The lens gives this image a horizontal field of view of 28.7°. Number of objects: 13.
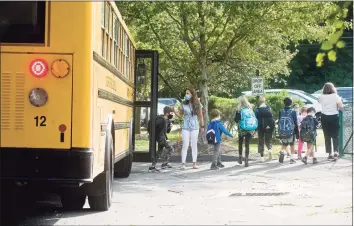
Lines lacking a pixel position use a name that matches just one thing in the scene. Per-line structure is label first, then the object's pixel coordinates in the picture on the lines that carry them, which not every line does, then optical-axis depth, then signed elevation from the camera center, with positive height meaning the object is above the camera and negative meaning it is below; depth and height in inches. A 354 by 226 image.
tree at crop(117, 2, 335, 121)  665.0 +108.3
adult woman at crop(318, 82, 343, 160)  596.1 +20.6
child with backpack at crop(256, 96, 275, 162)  604.4 +11.0
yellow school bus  265.9 +16.5
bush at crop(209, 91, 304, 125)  876.0 +42.4
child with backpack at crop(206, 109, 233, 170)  554.3 +1.9
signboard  739.4 +54.1
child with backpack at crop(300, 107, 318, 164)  585.6 +4.9
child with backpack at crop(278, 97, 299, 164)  593.6 +8.3
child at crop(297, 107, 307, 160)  609.1 -7.3
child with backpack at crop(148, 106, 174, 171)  552.1 +5.0
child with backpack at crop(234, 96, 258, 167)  574.9 +12.9
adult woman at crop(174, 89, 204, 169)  553.3 +11.5
